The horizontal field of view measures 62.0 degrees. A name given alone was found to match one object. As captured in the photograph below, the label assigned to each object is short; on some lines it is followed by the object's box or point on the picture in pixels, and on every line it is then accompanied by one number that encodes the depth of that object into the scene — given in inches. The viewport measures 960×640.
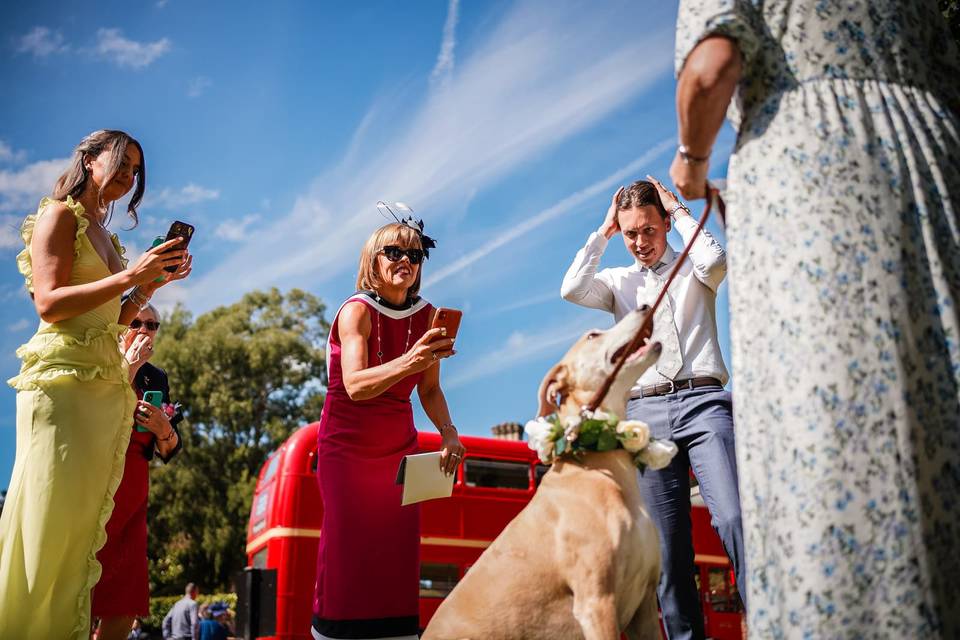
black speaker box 394.6
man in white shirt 150.9
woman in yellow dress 124.8
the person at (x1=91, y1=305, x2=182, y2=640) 157.8
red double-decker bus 444.5
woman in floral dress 80.0
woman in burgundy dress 149.6
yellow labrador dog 122.4
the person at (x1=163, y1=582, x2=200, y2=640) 665.0
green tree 1134.4
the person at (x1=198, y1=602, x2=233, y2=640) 658.2
